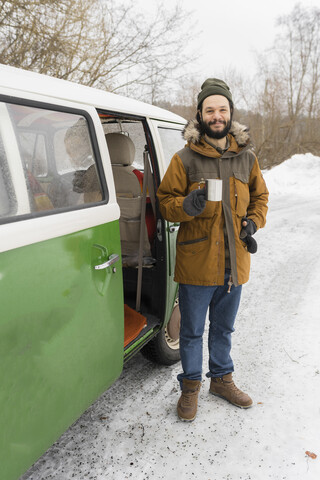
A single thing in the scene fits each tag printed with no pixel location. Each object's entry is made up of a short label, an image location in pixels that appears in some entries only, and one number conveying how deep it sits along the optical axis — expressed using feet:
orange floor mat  8.53
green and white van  4.77
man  7.48
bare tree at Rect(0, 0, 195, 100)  22.66
